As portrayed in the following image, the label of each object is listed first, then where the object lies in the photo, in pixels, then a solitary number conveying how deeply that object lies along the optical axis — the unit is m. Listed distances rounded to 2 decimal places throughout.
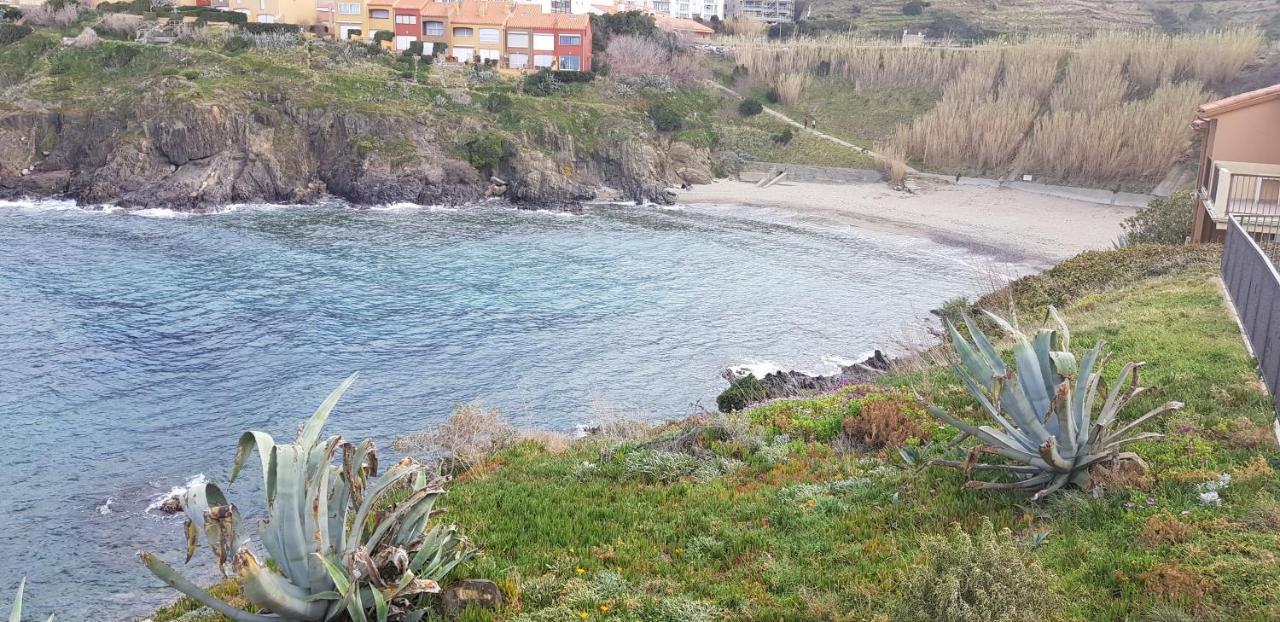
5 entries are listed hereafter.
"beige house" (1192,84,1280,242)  23.92
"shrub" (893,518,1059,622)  6.13
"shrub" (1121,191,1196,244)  28.75
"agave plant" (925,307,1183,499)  8.80
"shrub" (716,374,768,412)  19.23
